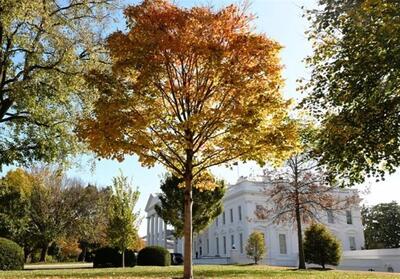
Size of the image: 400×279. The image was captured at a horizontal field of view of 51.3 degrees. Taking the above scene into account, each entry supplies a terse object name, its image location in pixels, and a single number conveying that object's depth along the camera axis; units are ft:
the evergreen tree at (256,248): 124.47
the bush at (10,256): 76.23
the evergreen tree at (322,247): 94.84
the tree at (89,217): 156.66
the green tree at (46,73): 51.49
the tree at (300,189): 92.17
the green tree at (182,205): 103.24
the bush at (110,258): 86.33
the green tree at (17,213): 136.05
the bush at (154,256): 90.43
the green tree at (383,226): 231.50
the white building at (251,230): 166.38
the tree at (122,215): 84.07
